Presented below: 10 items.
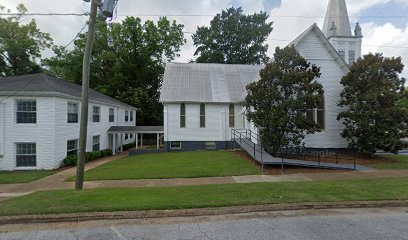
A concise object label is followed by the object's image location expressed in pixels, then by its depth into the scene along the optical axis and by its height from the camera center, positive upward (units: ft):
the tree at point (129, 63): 111.55 +29.00
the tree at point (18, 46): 94.07 +31.18
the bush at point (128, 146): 93.27 -9.37
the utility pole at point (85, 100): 28.71 +2.80
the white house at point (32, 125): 51.03 -0.42
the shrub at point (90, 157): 55.57 -8.89
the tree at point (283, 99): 42.22 +4.25
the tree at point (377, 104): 44.70 +3.50
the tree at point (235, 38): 133.69 +47.67
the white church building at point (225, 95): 54.03 +7.96
